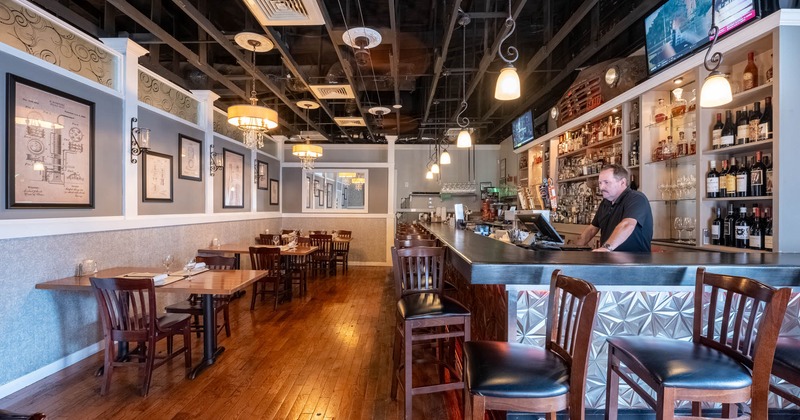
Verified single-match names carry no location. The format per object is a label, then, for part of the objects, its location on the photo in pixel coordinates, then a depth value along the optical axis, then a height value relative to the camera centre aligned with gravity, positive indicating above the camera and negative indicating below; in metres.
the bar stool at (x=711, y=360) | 1.33 -0.59
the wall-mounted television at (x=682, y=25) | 2.63 +1.45
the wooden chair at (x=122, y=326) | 2.77 -0.90
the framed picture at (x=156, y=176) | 4.43 +0.40
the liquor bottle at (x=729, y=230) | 2.90 -0.16
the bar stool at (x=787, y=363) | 1.53 -0.64
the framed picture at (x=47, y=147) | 2.86 +0.52
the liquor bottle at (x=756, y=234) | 2.66 -0.18
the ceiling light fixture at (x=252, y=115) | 3.93 +1.07
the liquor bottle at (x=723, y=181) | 2.87 +0.22
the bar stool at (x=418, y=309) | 2.23 -0.62
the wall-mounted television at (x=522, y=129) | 6.38 +1.45
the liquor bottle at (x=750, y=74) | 2.74 +1.01
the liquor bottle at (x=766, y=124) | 2.57 +0.60
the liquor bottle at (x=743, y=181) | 2.72 +0.21
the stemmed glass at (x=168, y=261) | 3.50 -0.50
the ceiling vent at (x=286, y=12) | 3.10 +1.71
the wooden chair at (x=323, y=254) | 7.27 -0.93
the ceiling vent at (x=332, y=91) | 5.18 +1.69
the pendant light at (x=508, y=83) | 2.71 +0.93
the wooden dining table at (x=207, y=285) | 2.98 -0.63
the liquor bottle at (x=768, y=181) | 2.57 +0.20
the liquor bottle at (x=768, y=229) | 2.57 -0.14
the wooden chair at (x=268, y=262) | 5.21 -0.76
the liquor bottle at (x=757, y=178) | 2.62 +0.23
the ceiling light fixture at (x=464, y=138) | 5.09 +0.98
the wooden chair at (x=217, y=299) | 3.89 -1.01
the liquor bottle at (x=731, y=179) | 2.80 +0.23
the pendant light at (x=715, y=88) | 2.26 +0.75
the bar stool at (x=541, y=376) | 1.36 -0.64
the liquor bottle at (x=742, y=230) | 2.77 -0.15
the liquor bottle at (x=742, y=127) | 2.73 +0.61
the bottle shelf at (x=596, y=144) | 4.38 +0.83
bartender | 2.75 -0.05
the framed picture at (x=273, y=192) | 8.59 +0.39
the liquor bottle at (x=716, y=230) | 2.97 -0.16
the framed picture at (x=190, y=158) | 5.11 +0.73
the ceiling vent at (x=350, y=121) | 6.92 +1.66
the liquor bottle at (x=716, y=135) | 2.92 +0.60
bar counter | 1.94 -0.43
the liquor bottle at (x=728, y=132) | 2.82 +0.60
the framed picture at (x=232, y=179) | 6.38 +0.54
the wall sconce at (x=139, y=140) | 4.04 +0.75
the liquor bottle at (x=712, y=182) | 2.95 +0.22
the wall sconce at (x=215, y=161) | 5.85 +0.77
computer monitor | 2.95 -0.12
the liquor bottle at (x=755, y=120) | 2.67 +0.65
